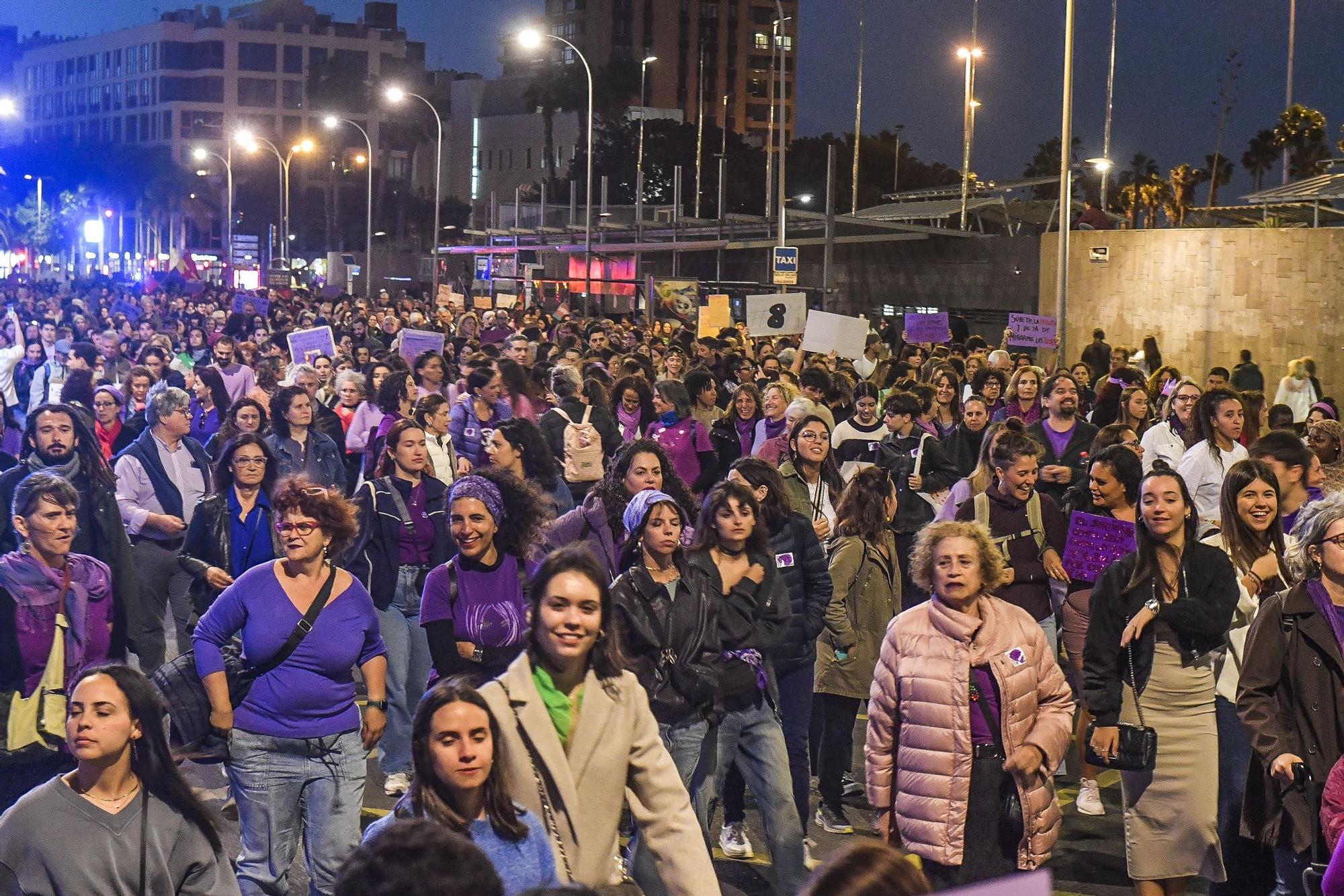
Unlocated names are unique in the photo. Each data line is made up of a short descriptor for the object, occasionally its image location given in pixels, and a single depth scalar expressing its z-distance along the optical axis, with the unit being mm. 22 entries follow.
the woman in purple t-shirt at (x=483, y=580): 6680
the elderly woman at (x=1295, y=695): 5711
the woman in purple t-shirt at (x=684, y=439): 12086
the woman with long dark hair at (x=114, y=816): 4492
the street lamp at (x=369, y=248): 69144
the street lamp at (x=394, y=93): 43406
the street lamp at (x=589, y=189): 32031
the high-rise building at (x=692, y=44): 141750
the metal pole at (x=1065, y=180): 24266
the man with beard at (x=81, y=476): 7430
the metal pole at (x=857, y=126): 53328
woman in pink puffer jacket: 5664
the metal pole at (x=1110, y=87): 42438
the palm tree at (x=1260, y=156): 74688
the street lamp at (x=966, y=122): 40719
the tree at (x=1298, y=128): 41719
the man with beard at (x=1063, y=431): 10766
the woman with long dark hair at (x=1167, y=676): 6375
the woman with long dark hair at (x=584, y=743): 4375
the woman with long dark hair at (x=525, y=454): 9148
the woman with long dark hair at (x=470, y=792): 4117
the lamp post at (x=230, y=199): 81675
